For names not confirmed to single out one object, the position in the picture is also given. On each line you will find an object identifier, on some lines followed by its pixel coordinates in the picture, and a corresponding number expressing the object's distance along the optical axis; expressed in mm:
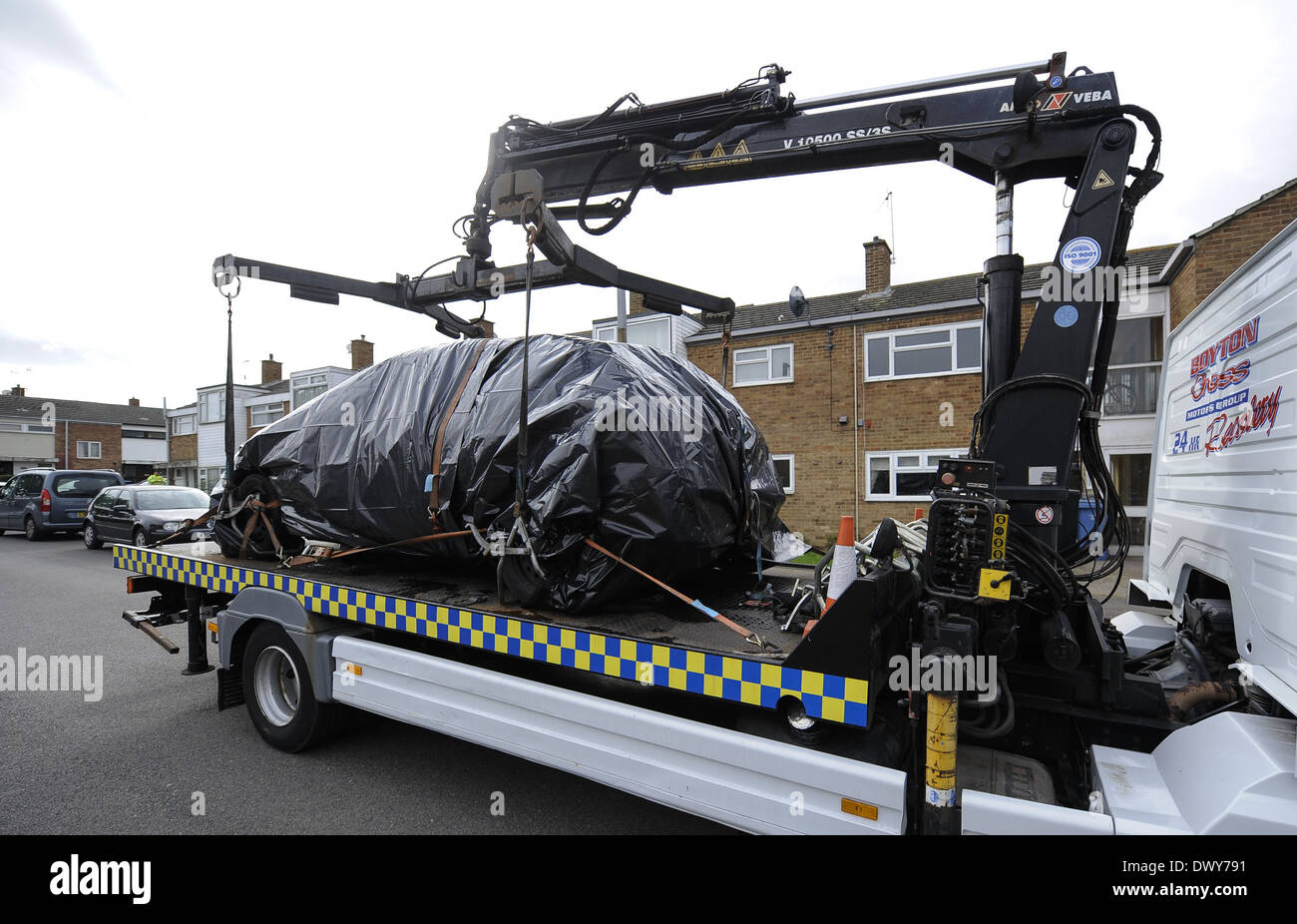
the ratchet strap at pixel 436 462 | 3471
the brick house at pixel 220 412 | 28000
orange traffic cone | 2523
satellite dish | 15891
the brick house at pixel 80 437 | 42375
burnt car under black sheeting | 3045
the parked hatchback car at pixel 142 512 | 12992
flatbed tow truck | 2240
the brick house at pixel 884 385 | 13133
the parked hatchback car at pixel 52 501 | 16859
